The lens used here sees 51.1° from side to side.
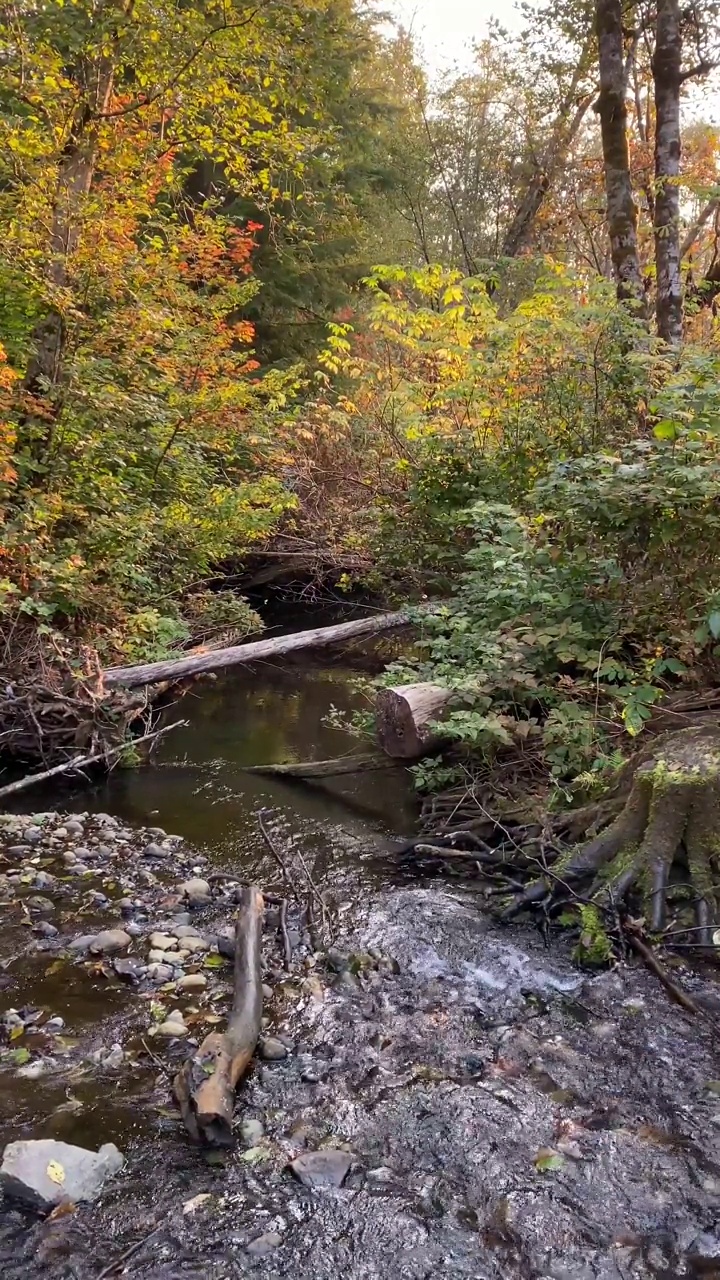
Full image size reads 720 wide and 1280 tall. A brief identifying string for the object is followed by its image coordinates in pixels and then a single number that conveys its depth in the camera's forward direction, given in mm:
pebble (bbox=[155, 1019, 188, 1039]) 3604
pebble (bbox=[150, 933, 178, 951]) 4375
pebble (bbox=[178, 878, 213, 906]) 4979
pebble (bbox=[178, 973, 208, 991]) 4000
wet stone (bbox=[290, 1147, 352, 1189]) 2805
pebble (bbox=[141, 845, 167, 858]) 5734
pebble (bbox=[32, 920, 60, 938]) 4508
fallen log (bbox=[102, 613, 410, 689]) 7844
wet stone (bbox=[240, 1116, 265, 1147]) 2979
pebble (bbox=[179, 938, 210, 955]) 4379
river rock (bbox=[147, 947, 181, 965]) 4227
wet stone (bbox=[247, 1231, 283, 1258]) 2531
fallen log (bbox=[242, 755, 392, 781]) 7234
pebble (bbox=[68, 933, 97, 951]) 4367
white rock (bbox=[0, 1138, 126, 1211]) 2664
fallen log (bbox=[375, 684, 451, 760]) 6387
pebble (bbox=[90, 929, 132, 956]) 4332
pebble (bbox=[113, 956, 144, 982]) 4086
